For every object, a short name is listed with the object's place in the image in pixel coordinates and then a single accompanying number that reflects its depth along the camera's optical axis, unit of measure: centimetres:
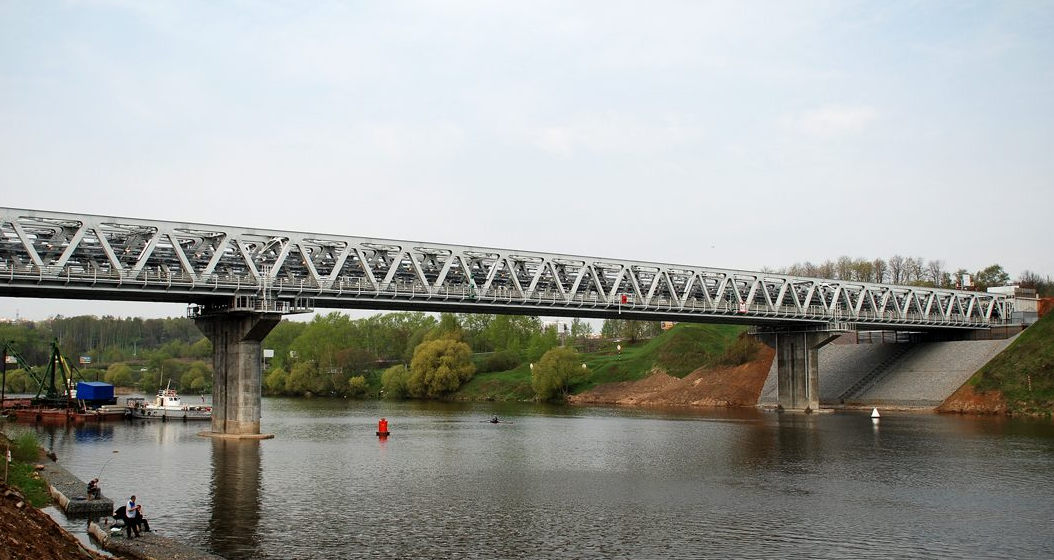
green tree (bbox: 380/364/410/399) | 18025
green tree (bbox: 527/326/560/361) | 19325
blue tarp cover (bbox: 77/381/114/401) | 10725
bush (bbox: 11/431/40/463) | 4688
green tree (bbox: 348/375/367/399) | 18975
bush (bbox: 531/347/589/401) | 16338
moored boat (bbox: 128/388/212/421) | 10075
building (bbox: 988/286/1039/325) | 14200
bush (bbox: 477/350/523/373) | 19275
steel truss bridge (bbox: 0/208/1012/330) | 6731
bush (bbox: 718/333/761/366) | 14875
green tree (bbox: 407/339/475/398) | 17462
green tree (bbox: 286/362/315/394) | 19738
